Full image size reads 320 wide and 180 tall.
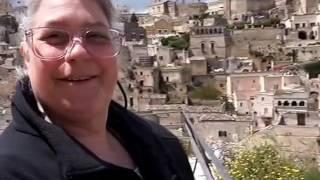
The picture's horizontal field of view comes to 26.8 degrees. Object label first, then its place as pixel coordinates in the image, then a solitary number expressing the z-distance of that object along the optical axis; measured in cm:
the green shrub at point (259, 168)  418
